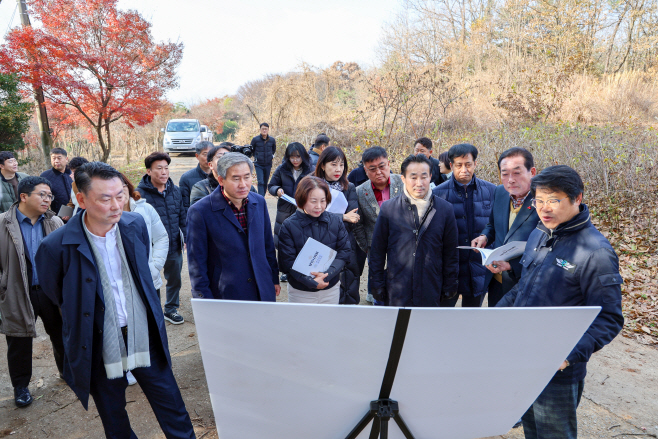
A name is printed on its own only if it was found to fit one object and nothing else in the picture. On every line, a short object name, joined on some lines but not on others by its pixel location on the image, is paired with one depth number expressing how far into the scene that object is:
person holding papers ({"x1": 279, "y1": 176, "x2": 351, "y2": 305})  3.22
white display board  1.23
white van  20.17
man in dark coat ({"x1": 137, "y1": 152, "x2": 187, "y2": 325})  4.09
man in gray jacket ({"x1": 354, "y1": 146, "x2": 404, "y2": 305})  3.85
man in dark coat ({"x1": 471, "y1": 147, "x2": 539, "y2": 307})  2.74
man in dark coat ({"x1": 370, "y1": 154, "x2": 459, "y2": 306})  3.04
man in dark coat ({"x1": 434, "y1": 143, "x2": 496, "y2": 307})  3.46
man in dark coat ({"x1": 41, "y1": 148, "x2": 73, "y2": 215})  5.59
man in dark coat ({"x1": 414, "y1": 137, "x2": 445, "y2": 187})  5.80
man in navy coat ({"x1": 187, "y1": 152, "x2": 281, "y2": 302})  2.79
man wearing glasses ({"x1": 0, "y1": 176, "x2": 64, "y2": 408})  3.04
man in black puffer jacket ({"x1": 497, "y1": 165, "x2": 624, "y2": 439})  1.73
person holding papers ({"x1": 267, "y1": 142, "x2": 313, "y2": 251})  5.40
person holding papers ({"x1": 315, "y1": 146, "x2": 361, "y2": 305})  3.87
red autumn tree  10.55
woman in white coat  3.31
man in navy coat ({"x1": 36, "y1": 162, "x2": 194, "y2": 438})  2.08
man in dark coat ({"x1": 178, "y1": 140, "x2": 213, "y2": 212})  4.73
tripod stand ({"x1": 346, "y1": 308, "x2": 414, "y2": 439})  1.31
